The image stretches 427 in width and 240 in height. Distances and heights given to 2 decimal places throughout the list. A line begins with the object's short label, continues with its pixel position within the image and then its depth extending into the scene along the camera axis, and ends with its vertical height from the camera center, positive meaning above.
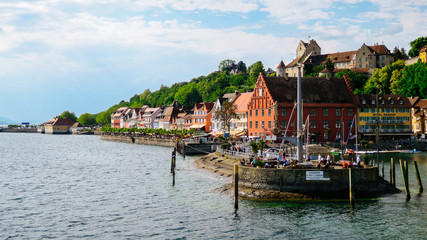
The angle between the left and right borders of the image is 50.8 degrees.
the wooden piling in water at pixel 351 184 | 36.03 -4.94
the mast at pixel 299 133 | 42.06 -0.82
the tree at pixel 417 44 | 160.00 +28.07
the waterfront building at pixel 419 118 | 114.69 +1.28
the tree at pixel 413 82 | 127.12 +11.84
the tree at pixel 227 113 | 105.69 +2.85
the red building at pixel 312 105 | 89.75 +3.85
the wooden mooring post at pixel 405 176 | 39.17 -4.81
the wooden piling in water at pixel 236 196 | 35.31 -5.60
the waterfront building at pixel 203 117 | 141.88 +2.79
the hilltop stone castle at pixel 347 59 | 165.50 +25.05
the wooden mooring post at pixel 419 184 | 42.41 -5.80
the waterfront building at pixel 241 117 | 113.69 +2.02
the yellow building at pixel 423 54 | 144.88 +22.34
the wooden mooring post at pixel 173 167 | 49.19 -4.72
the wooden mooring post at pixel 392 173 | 42.59 -4.77
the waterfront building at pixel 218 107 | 123.49 +5.17
